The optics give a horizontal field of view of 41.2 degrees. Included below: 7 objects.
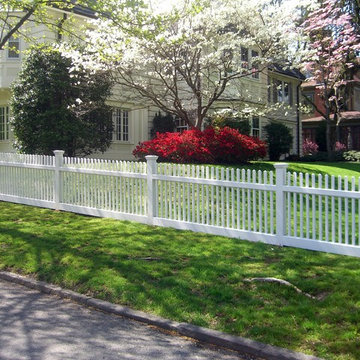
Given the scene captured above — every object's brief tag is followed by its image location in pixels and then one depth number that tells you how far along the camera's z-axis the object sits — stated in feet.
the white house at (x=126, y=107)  59.62
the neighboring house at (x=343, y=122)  111.50
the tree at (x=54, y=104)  52.29
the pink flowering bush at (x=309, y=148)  107.27
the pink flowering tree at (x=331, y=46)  67.87
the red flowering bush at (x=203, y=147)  46.47
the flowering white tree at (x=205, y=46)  46.88
